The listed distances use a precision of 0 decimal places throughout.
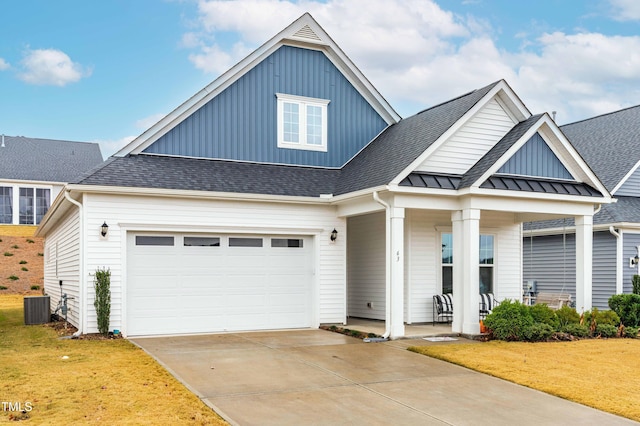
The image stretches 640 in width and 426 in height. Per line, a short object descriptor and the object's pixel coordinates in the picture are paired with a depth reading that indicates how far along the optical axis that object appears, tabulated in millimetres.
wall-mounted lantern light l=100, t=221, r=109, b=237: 13609
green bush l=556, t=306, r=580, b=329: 14445
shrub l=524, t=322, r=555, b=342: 13109
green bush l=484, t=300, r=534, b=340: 13141
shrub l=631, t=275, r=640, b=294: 16888
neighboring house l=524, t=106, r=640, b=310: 19281
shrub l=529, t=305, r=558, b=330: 13759
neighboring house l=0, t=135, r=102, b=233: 40344
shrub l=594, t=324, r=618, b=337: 14297
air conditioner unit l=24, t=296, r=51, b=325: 17141
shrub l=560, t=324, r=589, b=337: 13938
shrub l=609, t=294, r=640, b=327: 15344
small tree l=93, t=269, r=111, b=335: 13328
